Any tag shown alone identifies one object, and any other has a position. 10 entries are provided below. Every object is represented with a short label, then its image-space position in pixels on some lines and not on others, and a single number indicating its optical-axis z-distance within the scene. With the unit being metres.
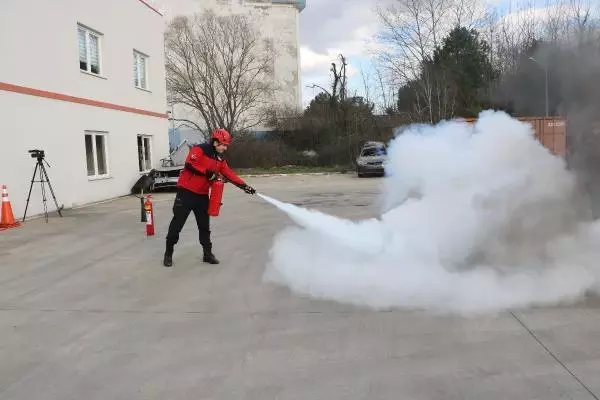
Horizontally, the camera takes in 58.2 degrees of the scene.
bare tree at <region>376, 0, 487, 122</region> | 24.22
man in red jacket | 7.04
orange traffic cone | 10.84
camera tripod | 11.82
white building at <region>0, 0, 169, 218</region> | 12.05
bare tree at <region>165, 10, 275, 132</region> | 39.44
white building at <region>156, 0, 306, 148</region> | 46.12
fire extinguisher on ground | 9.70
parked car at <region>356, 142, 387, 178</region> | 26.92
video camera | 11.71
